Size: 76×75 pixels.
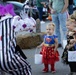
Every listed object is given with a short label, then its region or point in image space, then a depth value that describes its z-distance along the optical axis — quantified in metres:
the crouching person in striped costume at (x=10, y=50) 4.38
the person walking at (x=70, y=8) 12.01
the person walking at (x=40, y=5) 13.06
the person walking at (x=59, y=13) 8.00
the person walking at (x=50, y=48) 5.96
